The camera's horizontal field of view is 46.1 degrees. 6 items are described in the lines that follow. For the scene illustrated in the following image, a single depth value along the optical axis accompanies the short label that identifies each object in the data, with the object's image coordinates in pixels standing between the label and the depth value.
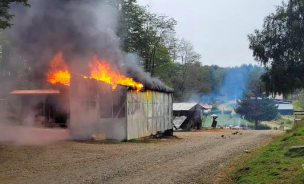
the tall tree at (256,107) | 75.00
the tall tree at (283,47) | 32.78
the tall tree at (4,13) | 19.23
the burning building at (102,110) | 25.84
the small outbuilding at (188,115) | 48.93
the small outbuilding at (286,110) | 91.62
